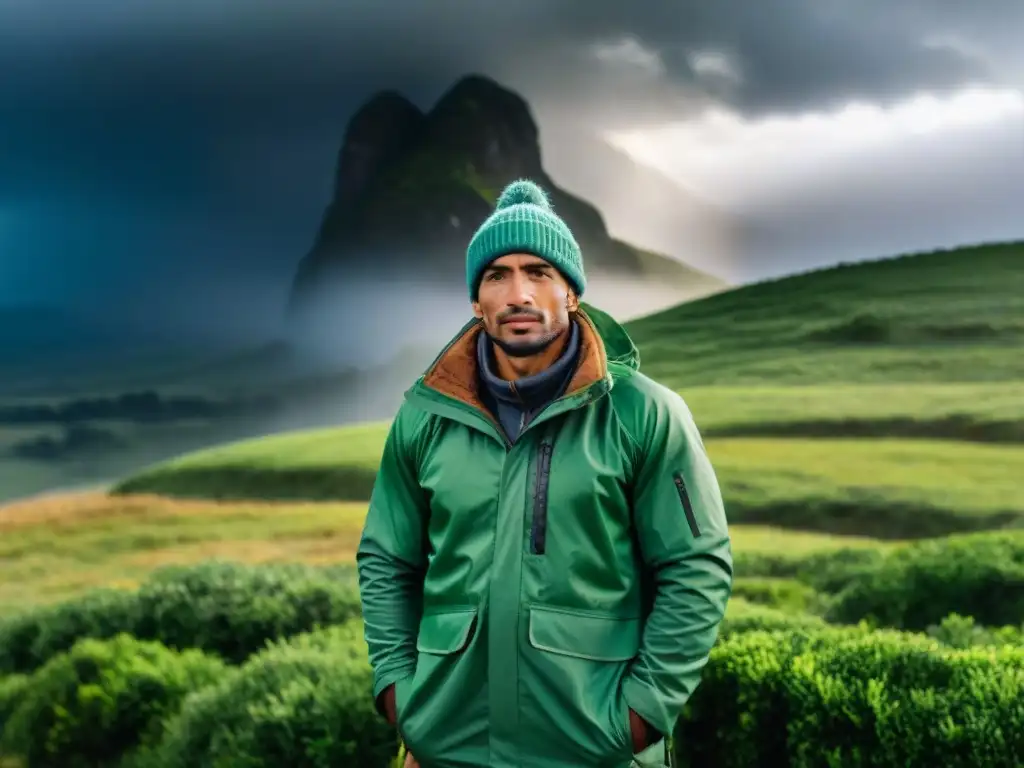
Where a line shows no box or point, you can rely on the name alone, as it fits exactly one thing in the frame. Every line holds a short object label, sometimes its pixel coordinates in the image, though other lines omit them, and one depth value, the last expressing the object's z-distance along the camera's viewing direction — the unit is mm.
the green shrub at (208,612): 6312
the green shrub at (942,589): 5537
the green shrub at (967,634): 4402
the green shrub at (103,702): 5516
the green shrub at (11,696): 6322
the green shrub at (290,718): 4004
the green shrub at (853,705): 3014
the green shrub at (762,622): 4711
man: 2092
